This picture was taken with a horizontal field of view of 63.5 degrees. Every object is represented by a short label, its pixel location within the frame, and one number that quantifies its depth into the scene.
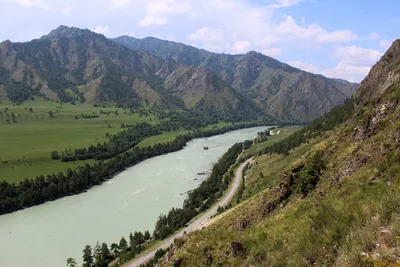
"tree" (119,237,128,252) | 62.66
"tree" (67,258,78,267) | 55.44
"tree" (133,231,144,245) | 65.49
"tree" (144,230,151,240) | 67.48
